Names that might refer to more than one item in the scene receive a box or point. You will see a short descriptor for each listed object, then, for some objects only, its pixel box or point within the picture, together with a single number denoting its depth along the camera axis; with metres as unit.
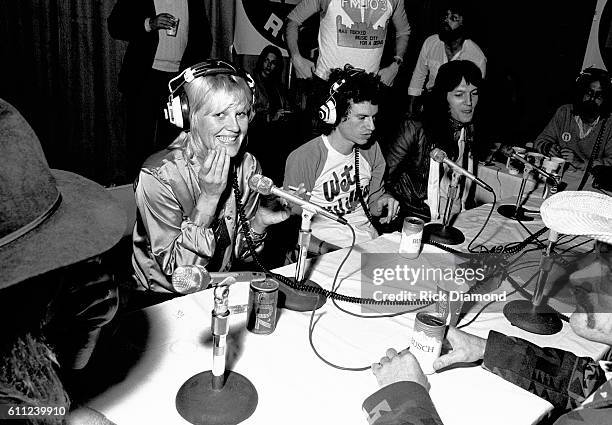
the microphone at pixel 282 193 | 1.61
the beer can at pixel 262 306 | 1.42
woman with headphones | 1.86
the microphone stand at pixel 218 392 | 1.09
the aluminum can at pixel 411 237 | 2.12
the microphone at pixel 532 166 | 2.65
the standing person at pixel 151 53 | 4.20
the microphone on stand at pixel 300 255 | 1.62
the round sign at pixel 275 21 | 5.65
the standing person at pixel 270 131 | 5.44
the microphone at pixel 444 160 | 2.23
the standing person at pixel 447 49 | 4.79
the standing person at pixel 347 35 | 3.77
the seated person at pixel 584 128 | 4.04
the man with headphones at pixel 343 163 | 2.66
